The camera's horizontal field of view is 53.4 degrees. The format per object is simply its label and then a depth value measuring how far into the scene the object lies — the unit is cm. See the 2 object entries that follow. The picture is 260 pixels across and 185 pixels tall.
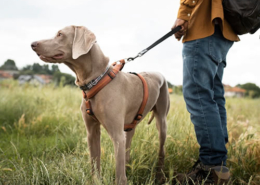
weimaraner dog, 201
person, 220
